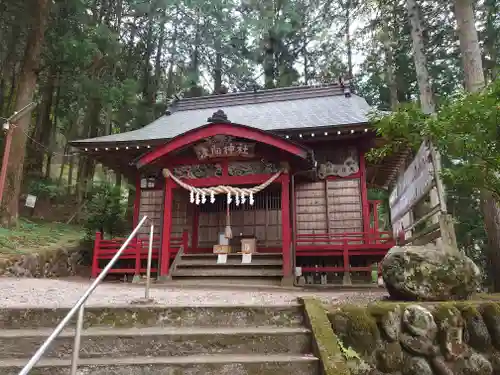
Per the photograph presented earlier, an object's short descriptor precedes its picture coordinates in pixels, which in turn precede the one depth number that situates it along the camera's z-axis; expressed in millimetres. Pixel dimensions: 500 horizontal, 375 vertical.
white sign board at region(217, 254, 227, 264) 7593
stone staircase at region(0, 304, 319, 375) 2684
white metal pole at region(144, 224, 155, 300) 3830
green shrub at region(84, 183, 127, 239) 10203
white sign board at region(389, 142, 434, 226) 4488
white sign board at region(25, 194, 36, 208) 10945
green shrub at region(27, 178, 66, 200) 13828
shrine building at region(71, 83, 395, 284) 7371
